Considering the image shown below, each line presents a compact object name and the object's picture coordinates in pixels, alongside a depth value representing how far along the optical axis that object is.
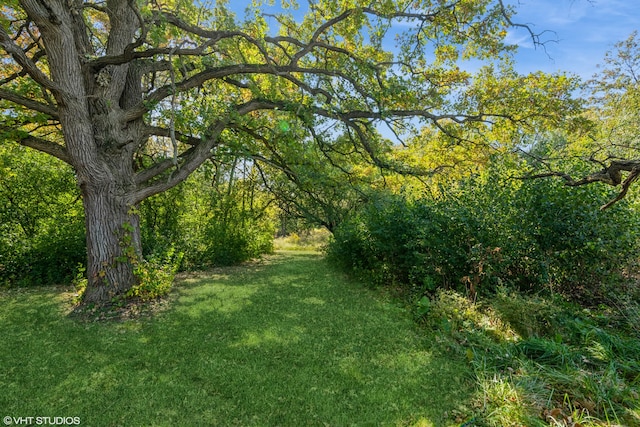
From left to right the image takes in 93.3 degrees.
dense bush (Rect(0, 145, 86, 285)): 6.47
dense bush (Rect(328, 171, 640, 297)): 4.04
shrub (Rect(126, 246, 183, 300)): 5.08
